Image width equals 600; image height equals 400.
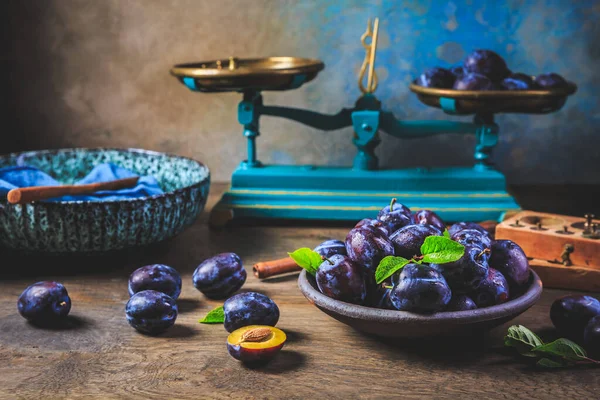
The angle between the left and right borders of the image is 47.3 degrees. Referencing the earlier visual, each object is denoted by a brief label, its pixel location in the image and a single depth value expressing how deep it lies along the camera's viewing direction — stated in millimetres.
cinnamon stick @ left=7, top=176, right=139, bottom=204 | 1380
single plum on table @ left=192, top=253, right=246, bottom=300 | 1328
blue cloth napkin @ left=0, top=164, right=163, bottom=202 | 1619
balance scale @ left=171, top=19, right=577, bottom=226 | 1821
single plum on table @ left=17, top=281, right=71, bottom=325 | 1206
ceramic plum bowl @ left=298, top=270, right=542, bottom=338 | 1008
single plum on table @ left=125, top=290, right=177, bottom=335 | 1169
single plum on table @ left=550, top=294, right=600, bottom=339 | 1136
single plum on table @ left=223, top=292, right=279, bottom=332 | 1156
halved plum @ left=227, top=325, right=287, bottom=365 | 1063
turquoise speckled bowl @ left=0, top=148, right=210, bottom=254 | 1404
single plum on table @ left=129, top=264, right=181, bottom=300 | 1275
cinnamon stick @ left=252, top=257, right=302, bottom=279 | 1459
